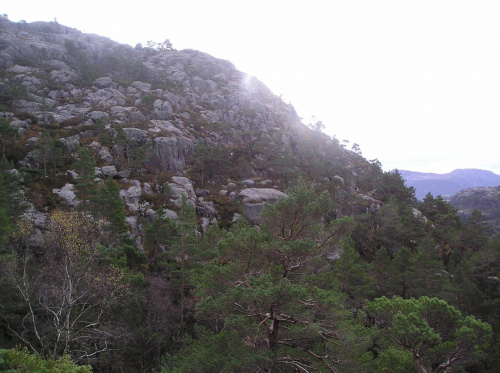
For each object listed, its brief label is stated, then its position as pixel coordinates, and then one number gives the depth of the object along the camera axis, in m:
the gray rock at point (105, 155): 38.47
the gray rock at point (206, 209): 34.44
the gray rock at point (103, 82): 63.66
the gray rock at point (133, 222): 27.73
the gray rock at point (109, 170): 34.78
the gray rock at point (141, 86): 68.25
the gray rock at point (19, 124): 39.20
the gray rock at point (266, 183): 43.51
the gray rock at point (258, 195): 37.09
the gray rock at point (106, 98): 55.97
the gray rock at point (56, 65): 64.31
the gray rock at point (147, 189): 34.50
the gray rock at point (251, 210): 35.12
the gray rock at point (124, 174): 35.81
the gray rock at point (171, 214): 30.17
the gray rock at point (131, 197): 30.64
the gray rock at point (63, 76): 60.03
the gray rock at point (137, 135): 44.54
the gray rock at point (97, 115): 48.57
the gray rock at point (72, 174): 31.35
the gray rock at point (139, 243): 25.41
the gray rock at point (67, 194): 26.75
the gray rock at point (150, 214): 29.70
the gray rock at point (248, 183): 42.69
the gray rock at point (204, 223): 31.79
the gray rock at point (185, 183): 37.25
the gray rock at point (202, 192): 38.41
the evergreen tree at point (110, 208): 22.16
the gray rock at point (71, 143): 37.38
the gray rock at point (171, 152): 44.12
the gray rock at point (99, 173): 33.24
